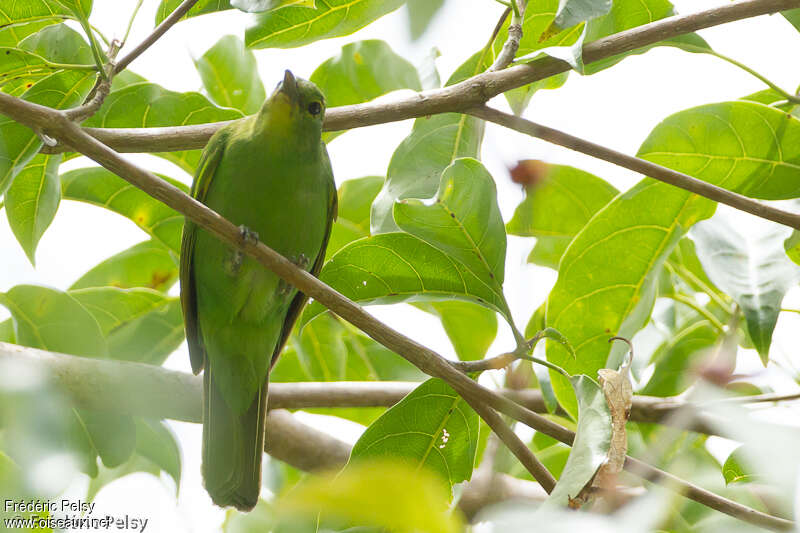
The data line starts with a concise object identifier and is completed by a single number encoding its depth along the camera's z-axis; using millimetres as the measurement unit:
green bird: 6066
